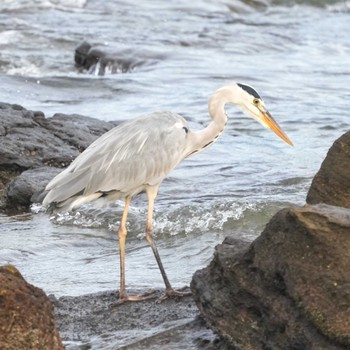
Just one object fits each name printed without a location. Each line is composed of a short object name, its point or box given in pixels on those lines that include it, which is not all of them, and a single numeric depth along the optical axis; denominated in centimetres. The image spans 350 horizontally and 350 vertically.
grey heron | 1277
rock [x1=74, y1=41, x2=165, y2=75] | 3294
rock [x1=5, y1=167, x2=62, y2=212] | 1720
